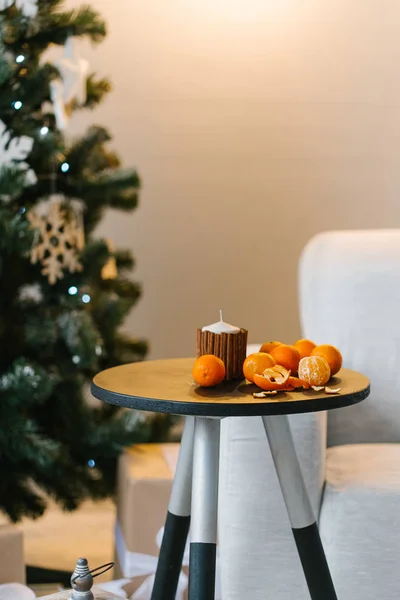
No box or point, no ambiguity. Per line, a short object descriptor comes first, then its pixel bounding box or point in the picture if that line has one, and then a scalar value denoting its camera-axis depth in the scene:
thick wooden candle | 2.48
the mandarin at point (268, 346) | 2.60
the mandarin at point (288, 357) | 2.51
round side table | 2.30
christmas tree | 3.13
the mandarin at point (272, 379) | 2.39
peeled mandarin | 2.44
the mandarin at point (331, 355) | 2.54
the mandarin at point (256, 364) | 2.44
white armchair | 2.70
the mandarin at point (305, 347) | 2.61
